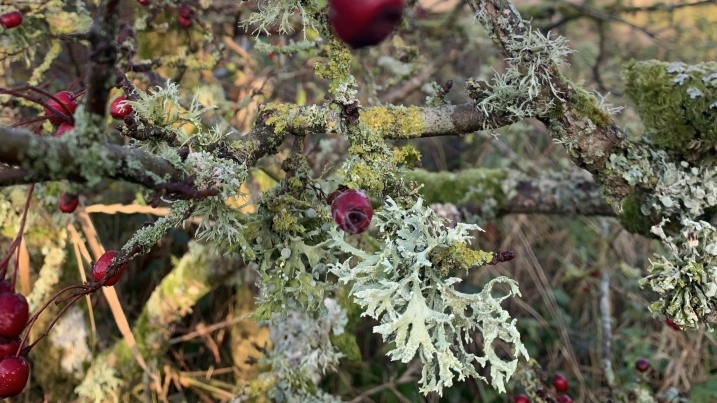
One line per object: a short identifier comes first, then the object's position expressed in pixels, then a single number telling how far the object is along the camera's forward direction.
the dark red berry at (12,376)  0.18
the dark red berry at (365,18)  0.11
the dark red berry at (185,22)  0.34
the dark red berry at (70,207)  0.21
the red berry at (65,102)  0.17
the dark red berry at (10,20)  0.26
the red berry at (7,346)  0.19
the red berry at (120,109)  0.19
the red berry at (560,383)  0.34
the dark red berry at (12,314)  0.19
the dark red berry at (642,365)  0.34
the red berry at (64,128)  0.16
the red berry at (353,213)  0.15
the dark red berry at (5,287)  0.20
